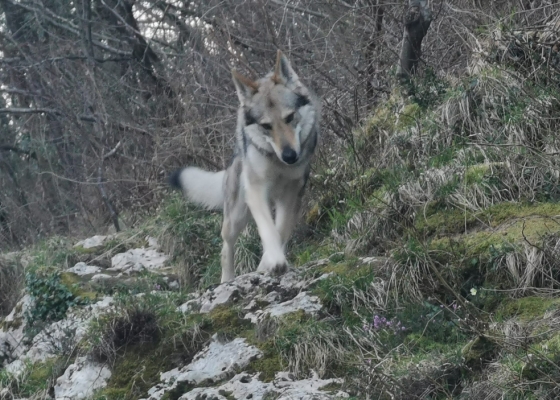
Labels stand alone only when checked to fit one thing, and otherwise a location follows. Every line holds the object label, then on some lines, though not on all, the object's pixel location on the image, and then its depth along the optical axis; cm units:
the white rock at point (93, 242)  1892
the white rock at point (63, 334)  1291
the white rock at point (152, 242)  1791
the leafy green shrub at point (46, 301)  1419
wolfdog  1345
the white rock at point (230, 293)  1236
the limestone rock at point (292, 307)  1132
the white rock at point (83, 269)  1603
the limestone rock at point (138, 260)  1702
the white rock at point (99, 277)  1570
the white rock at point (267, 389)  967
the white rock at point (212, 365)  1077
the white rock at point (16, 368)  1291
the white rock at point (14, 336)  1438
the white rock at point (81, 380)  1167
